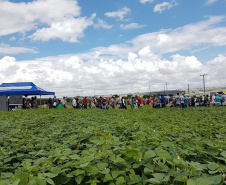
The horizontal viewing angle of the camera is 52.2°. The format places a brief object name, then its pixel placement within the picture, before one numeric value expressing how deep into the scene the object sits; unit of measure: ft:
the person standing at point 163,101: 71.00
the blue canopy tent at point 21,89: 82.43
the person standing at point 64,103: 83.65
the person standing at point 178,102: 70.59
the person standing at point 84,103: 77.71
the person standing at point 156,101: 72.69
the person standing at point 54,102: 82.17
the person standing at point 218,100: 73.48
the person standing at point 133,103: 75.36
